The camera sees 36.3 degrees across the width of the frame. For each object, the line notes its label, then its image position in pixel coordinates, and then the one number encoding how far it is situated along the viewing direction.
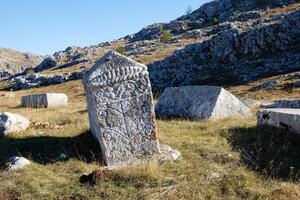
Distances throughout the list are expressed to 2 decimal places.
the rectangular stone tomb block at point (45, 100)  22.97
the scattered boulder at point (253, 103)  20.15
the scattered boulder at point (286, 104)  18.00
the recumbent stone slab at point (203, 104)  15.23
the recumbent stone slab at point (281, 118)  11.51
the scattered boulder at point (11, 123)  13.17
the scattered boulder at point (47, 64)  111.44
